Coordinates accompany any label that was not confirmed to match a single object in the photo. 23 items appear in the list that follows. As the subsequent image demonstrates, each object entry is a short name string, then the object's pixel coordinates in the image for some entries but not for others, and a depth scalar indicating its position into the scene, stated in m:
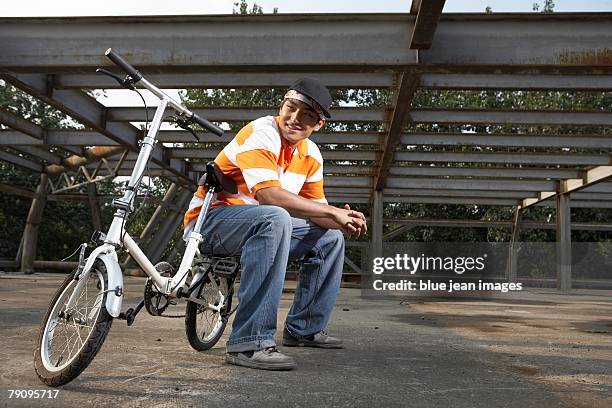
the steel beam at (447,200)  15.92
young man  2.84
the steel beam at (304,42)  5.56
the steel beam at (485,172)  12.36
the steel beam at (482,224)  17.64
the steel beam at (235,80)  6.93
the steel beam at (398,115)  6.41
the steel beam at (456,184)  13.52
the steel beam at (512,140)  9.56
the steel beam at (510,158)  10.91
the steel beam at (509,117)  8.25
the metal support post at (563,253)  14.69
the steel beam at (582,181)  11.73
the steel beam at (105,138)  9.89
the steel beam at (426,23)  4.83
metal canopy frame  5.58
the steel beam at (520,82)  6.75
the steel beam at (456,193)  14.62
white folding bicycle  2.31
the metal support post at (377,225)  13.65
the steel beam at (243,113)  8.48
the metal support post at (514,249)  17.38
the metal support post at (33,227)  14.23
